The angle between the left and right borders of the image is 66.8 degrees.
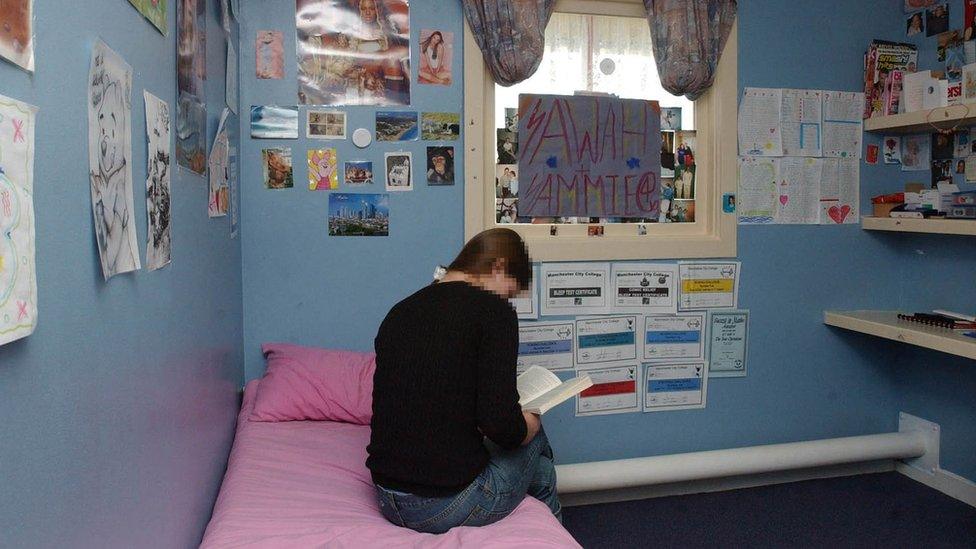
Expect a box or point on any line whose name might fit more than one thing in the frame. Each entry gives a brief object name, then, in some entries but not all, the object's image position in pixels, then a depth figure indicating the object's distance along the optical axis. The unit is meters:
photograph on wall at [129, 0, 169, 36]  1.32
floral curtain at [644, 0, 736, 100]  2.91
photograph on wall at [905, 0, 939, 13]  3.15
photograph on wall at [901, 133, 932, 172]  3.23
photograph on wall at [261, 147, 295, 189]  2.69
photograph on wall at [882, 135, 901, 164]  3.28
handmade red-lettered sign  2.96
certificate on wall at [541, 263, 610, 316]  2.96
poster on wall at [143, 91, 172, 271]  1.34
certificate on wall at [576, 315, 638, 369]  3.01
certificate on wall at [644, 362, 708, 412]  3.10
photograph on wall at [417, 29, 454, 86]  2.79
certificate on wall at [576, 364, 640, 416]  3.04
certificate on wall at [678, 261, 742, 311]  3.08
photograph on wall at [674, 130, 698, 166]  3.11
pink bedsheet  1.68
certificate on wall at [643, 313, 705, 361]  3.08
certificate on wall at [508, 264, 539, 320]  2.93
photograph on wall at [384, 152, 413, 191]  2.78
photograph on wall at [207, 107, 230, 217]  2.04
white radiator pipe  2.85
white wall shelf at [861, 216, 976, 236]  2.65
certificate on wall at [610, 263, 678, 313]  3.02
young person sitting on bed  1.71
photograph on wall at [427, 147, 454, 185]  2.81
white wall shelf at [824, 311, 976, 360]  2.54
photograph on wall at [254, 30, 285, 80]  2.66
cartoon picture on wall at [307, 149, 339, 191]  2.72
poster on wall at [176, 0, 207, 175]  1.64
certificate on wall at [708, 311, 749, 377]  3.13
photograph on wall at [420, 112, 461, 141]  2.79
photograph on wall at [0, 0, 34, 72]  0.73
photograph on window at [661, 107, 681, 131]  3.09
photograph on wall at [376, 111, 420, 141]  2.76
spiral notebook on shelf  2.72
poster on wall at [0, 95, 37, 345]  0.72
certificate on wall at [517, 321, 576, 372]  2.96
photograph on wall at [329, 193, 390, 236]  2.76
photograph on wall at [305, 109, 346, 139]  2.71
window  2.93
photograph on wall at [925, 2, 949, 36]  3.08
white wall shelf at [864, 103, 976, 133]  2.71
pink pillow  2.45
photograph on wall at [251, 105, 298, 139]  2.67
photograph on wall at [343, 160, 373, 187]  2.75
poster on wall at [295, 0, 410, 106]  2.70
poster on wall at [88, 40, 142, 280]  1.04
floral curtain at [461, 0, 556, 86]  2.75
